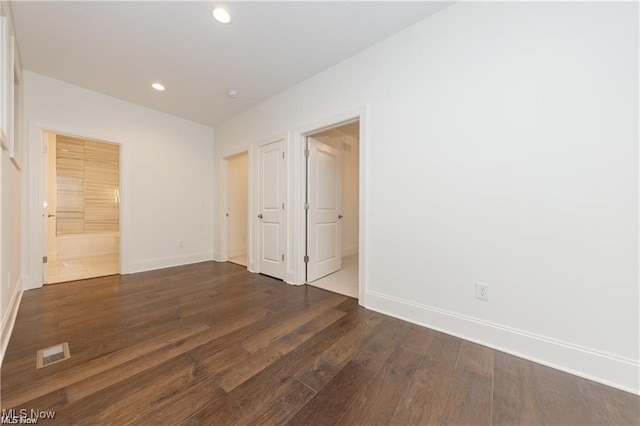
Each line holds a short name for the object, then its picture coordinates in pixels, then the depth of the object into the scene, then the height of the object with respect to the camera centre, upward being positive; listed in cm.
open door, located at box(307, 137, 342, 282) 306 +2
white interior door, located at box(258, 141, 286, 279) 317 +1
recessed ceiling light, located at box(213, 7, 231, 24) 187 +163
